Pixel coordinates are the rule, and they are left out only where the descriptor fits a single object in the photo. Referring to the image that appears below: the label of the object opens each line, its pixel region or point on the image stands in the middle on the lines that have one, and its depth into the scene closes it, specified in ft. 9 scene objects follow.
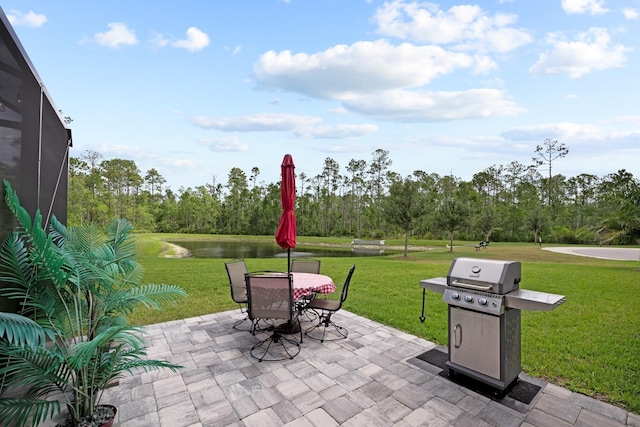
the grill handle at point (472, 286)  8.63
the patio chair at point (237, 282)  13.79
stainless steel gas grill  8.43
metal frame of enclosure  6.36
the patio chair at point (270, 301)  10.95
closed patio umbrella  13.39
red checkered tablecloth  12.03
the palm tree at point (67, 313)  5.38
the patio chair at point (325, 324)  12.65
